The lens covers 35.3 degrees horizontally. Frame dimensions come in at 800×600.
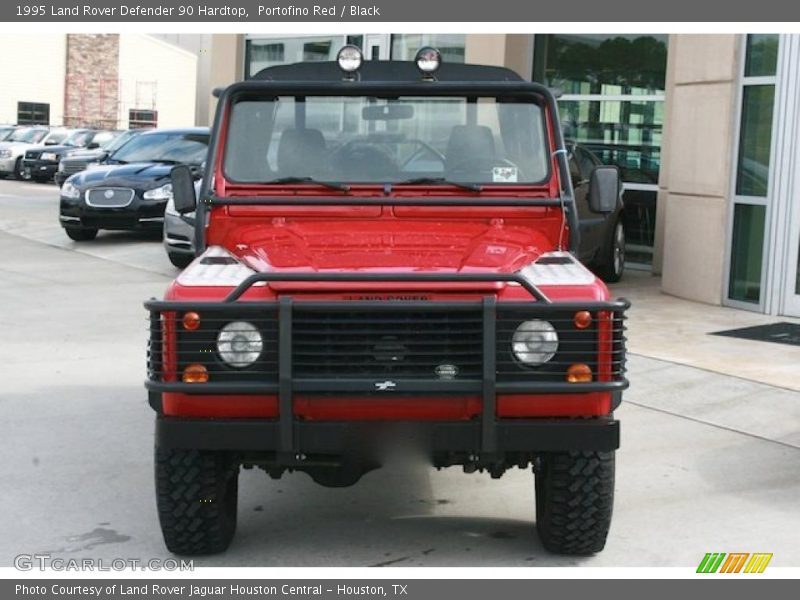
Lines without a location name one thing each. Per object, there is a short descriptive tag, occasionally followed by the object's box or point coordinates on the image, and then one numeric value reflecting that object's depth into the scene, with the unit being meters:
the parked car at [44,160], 31.77
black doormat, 10.32
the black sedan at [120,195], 16.48
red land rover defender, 4.67
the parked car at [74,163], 25.80
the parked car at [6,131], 35.12
